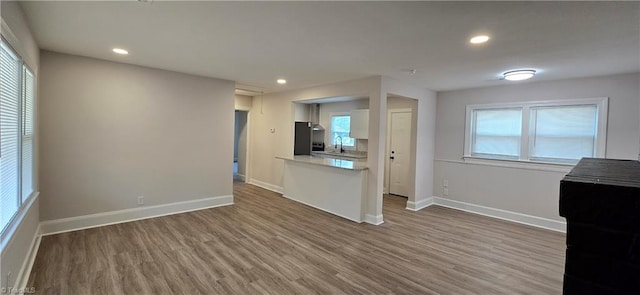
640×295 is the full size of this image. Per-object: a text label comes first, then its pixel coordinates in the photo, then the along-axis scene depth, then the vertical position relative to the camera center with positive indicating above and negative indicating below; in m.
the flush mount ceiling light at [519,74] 3.84 +0.96
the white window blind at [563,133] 4.22 +0.22
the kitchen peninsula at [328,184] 4.61 -0.81
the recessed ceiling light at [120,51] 3.47 +0.98
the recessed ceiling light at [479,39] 2.68 +0.99
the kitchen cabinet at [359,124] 6.47 +0.36
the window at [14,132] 2.11 -0.04
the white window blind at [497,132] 4.90 +0.22
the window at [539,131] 4.20 +0.25
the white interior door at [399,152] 6.48 -0.24
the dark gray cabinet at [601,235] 0.48 -0.15
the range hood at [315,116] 7.67 +0.61
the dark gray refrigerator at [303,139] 7.10 -0.02
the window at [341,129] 7.31 +0.26
